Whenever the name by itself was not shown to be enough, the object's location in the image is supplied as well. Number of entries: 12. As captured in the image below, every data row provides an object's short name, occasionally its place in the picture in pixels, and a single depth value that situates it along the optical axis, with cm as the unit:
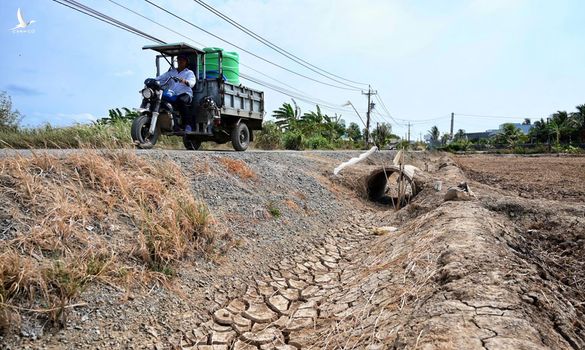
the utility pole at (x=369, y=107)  4326
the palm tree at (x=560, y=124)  5125
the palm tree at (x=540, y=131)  5499
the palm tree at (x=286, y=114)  2746
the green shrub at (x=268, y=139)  1961
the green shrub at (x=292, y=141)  2005
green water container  960
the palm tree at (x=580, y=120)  4934
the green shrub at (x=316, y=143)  2258
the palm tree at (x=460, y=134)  8589
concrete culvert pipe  947
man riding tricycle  758
